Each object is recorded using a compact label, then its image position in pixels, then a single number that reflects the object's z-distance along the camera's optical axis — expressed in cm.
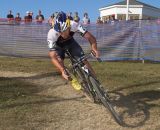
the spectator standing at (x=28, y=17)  948
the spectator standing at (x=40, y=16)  968
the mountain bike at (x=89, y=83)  385
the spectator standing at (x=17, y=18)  865
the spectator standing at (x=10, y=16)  1027
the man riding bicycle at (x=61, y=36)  402
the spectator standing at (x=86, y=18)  968
